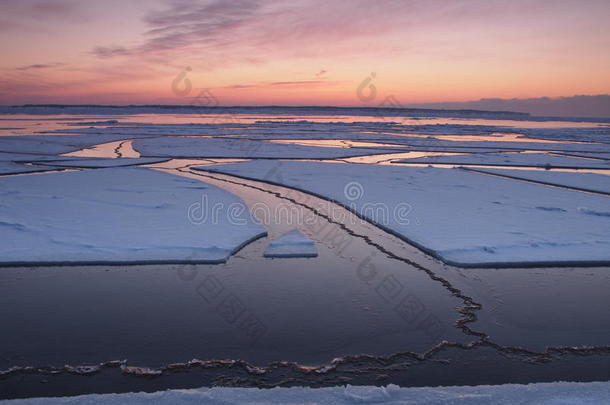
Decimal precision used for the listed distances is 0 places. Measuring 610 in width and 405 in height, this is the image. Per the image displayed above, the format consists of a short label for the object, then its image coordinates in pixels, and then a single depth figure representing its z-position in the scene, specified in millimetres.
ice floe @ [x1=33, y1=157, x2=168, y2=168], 12102
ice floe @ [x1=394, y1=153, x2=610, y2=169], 14016
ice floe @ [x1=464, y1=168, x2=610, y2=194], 10188
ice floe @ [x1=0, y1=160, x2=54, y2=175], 10758
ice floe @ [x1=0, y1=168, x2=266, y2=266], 5125
